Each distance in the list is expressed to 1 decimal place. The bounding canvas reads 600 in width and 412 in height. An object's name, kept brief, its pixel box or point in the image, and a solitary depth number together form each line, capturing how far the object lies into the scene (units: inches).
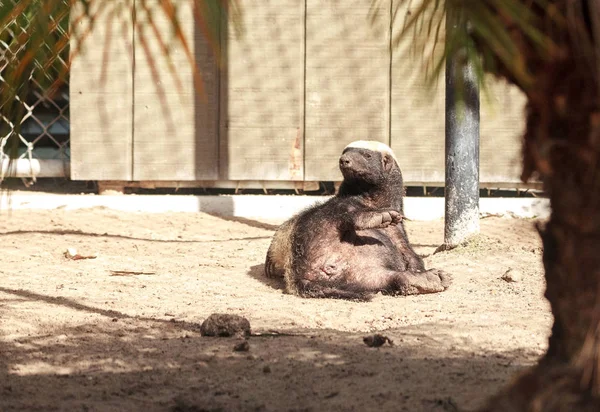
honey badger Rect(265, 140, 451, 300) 464.4
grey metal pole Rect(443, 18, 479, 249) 560.1
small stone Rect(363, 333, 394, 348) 329.4
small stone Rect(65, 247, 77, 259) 544.1
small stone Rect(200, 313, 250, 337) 349.4
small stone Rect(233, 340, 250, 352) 325.4
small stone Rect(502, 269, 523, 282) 484.4
